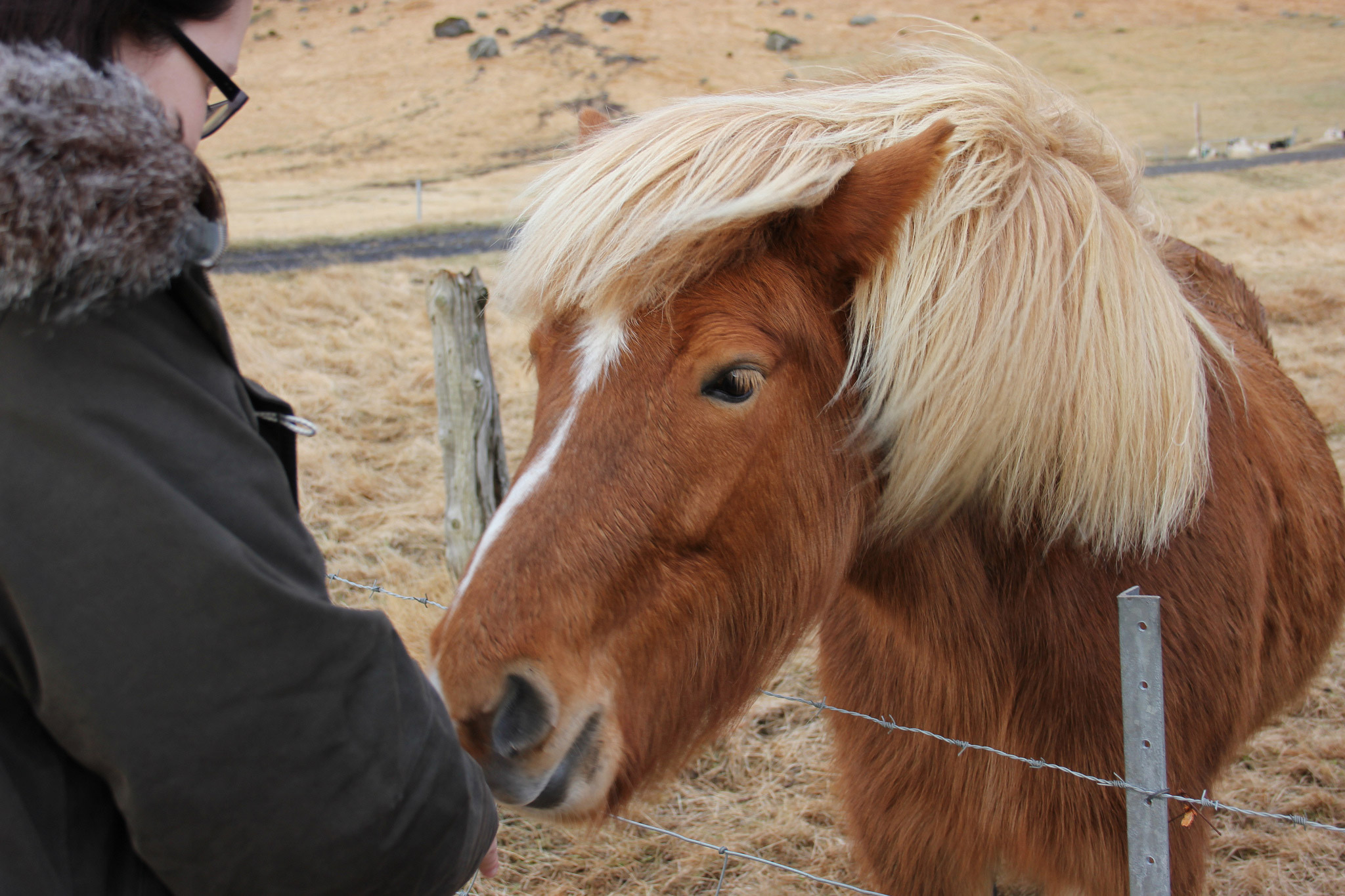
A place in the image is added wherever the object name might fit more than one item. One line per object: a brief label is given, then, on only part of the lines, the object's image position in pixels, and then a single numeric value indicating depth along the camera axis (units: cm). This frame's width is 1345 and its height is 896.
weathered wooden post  443
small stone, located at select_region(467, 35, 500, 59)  4547
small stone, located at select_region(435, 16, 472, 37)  4922
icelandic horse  144
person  80
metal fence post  153
